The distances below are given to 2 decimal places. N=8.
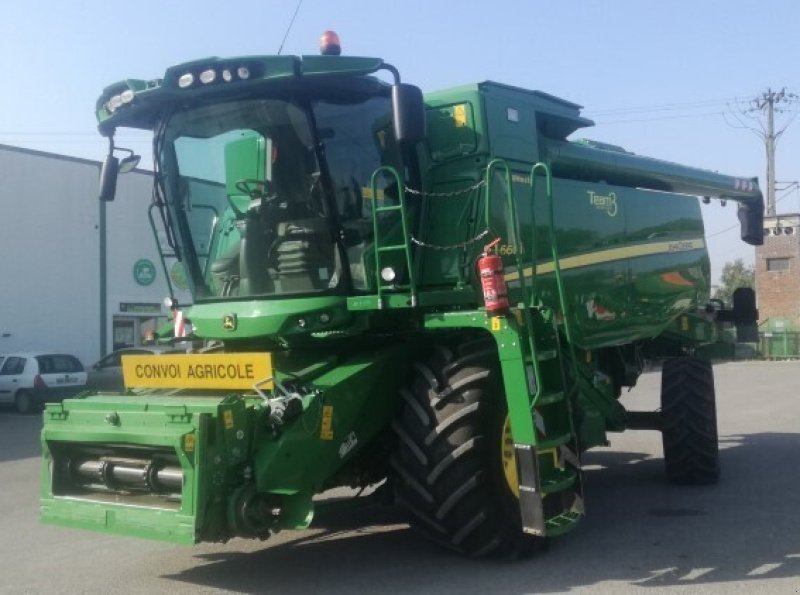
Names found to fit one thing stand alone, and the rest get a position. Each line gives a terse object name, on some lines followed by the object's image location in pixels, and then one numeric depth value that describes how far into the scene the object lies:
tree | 73.92
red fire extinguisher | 6.25
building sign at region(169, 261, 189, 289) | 7.90
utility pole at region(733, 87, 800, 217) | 49.44
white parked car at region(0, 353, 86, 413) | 22.42
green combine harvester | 6.21
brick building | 49.50
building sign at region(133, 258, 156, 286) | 30.44
